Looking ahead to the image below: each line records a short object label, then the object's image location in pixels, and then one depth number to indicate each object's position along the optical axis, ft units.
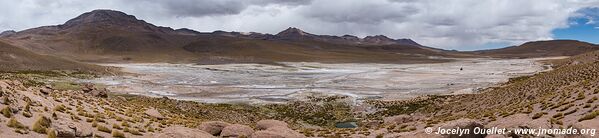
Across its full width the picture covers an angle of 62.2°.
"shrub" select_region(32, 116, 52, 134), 58.34
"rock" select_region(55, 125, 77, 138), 57.88
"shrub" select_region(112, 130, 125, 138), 68.44
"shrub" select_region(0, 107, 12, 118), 60.08
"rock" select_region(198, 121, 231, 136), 80.07
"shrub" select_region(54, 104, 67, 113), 79.69
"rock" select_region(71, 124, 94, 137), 61.52
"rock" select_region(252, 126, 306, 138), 68.85
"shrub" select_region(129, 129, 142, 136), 74.13
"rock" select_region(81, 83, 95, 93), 141.96
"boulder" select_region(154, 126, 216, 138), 60.80
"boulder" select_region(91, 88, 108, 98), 137.39
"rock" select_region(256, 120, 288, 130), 84.84
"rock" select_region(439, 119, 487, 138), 54.75
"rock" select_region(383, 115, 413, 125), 124.98
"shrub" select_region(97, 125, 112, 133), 70.59
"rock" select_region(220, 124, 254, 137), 74.74
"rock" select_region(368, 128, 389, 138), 85.80
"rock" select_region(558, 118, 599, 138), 46.78
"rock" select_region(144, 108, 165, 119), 111.75
